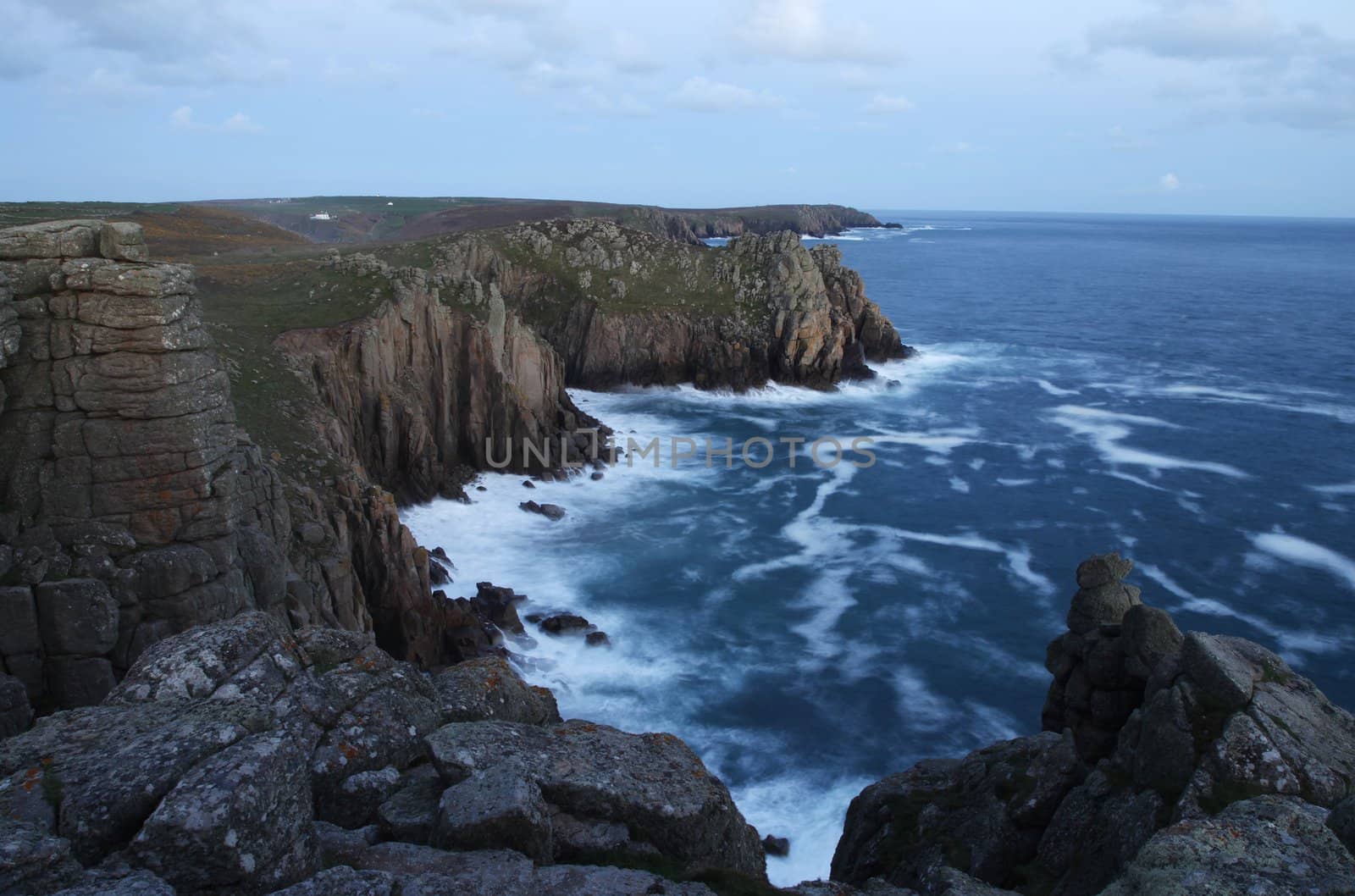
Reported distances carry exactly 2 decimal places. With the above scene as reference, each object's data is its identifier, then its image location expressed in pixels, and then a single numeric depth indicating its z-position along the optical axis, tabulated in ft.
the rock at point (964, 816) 55.06
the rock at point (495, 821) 35.09
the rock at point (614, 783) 40.11
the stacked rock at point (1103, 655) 62.69
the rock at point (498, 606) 118.21
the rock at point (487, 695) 49.19
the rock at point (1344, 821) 37.84
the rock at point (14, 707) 45.29
